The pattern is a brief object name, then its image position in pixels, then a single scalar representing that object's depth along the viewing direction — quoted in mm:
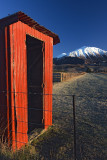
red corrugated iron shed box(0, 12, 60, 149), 3324
